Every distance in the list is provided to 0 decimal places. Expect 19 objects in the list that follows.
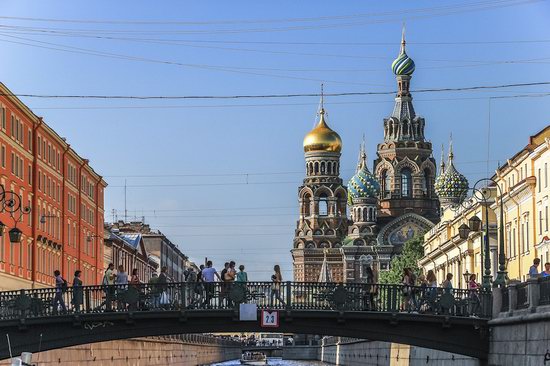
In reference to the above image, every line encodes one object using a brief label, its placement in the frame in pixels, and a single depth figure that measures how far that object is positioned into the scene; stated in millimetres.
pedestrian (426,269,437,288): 54531
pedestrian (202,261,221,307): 51156
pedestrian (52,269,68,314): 50219
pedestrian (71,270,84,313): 50312
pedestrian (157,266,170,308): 50978
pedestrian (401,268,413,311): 51344
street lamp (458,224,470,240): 66250
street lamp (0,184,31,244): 47972
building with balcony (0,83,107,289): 79812
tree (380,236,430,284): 171125
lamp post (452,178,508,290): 50906
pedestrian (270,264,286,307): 51344
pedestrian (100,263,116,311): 50531
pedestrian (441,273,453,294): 50844
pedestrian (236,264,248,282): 53244
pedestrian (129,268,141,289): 50903
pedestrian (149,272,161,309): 51094
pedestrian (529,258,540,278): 47025
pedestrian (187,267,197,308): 50825
